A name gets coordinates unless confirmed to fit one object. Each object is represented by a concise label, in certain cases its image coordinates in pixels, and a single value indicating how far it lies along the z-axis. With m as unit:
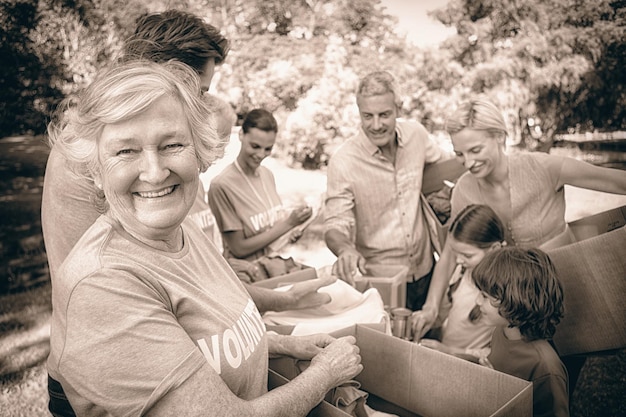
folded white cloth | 1.95
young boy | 1.67
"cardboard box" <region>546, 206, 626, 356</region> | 1.78
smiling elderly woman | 0.99
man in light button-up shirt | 3.05
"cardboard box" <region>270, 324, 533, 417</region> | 1.40
